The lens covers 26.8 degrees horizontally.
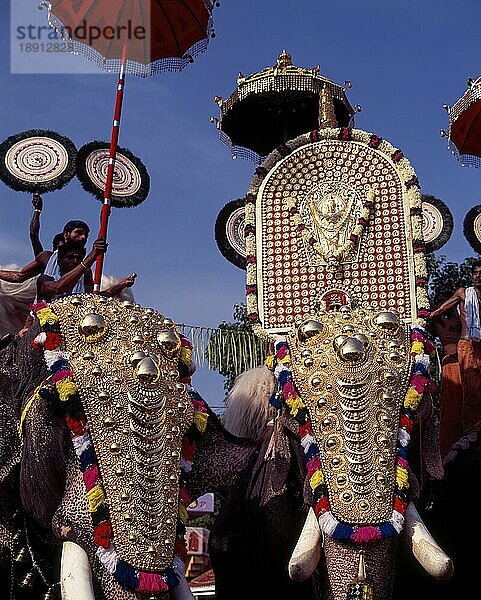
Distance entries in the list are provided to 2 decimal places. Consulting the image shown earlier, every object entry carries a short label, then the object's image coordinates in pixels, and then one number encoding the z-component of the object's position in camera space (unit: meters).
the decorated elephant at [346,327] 4.04
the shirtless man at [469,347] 5.68
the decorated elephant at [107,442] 3.59
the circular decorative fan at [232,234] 6.72
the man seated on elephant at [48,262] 5.40
